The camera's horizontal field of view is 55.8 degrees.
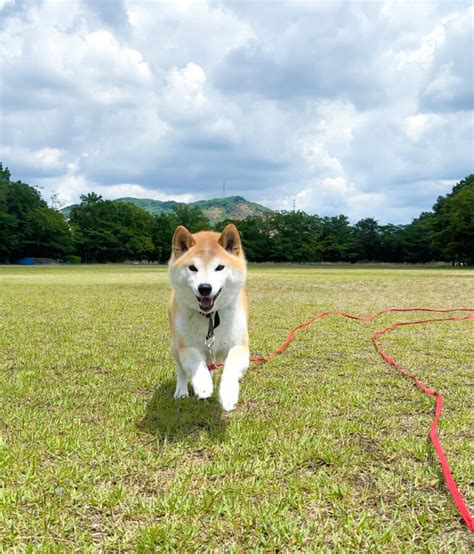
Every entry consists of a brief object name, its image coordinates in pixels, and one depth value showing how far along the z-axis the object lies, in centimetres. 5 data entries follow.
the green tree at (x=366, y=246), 8938
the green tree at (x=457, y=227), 6241
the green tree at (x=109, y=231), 8194
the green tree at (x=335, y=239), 8944
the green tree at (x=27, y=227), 7132
